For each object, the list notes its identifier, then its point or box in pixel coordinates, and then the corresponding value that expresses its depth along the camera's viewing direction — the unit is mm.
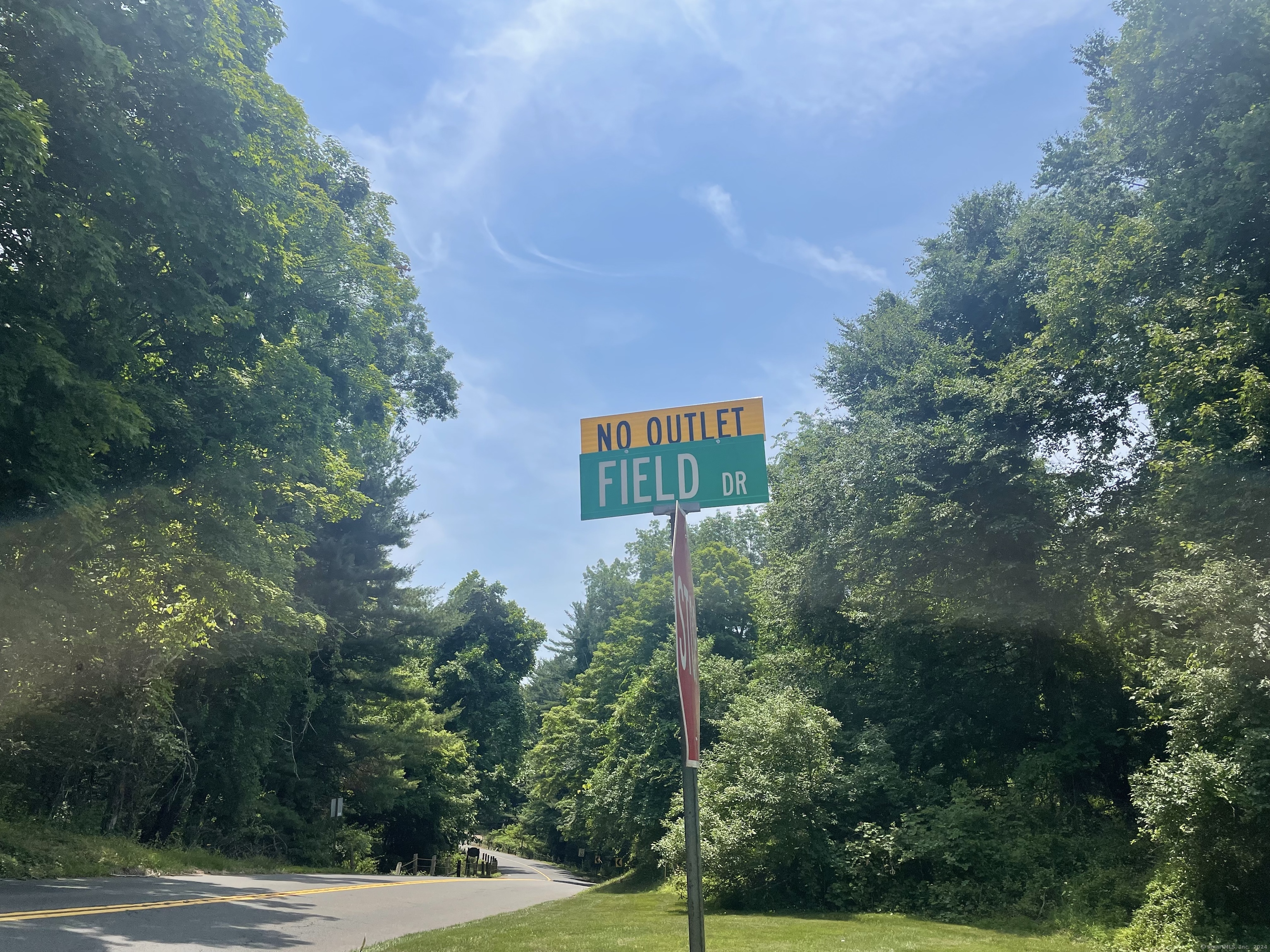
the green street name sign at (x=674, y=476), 4609
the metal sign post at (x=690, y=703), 4004
